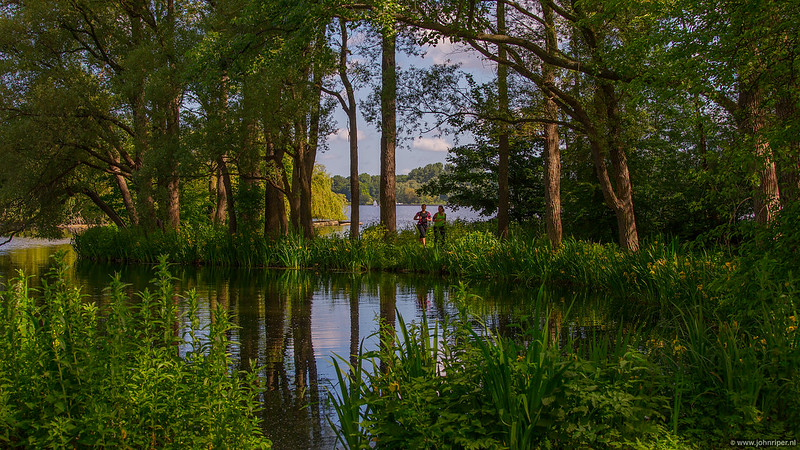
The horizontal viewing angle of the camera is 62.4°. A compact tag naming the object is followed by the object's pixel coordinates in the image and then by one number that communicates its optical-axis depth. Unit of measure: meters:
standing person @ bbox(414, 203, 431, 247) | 21.50
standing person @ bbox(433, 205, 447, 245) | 21.02
